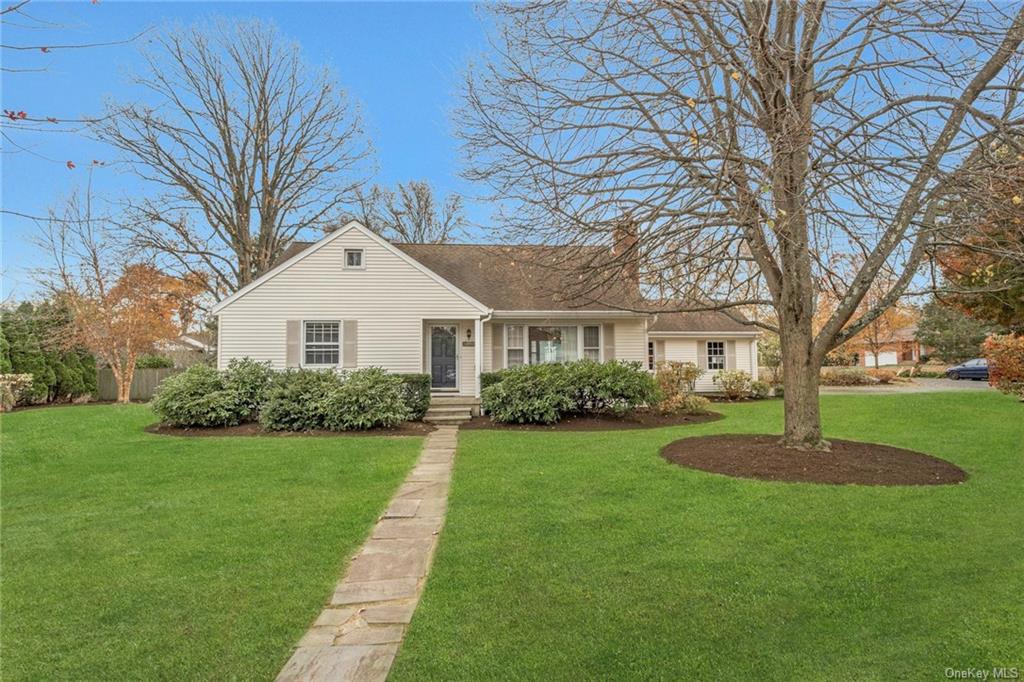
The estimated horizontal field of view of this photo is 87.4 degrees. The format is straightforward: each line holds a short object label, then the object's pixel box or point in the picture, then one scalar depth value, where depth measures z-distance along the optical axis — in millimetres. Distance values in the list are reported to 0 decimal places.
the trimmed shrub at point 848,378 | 26516
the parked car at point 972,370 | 29219
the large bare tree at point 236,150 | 21766
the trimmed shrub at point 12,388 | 16906
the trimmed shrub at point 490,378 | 13695
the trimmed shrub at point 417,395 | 12695
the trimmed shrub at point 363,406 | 11359
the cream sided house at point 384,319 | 14508
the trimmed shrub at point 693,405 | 14031
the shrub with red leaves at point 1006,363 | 12055
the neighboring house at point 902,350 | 36738
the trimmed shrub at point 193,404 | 11711
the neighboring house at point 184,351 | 26609
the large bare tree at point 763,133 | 5258
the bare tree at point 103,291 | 20625
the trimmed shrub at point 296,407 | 11414
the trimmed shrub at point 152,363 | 24000
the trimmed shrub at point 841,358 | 28897
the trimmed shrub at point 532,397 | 12195
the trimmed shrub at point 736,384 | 19781
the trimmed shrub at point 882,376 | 27266
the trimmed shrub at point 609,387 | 12555
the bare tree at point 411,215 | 29297
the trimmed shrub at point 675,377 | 14055
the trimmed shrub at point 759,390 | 20219
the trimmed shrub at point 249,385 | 12273
